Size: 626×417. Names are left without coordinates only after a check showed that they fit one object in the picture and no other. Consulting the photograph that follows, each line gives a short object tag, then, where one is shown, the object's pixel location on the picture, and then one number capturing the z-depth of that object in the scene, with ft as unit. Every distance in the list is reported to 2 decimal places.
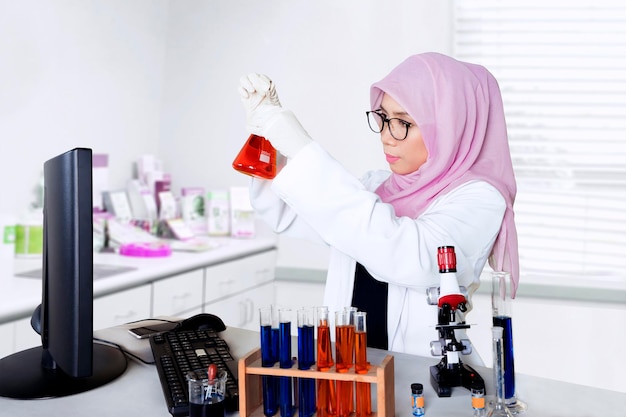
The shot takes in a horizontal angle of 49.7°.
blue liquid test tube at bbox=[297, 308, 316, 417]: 3.25
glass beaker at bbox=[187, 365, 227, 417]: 3.16
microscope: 3.60
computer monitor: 3.31
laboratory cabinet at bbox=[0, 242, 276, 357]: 6.26
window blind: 9.74
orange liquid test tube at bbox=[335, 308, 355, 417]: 3.22
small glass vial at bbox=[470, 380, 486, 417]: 3.25
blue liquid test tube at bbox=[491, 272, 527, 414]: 3.50
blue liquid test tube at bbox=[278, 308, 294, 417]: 3.27
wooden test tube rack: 3.10
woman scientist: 4.31
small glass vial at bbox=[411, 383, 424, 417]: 3.31
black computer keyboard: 3.42
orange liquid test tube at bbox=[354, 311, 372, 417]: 3.18
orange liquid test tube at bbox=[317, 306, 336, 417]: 3.24
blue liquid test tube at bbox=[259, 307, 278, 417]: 3.28
